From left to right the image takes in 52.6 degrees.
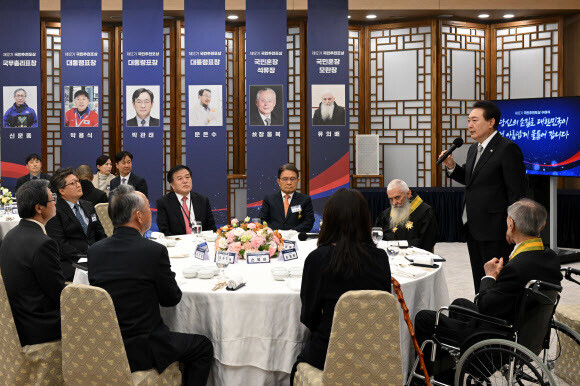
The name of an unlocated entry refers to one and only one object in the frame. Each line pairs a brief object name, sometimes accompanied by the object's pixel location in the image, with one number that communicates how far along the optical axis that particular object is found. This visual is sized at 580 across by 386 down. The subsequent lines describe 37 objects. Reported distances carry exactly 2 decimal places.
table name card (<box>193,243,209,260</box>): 3.59
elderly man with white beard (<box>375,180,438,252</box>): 4.50
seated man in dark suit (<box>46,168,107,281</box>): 4.19
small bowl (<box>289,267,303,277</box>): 3.05
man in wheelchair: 2.61
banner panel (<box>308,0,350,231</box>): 7.59
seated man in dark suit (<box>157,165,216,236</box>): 4.96
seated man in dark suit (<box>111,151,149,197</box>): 6.65
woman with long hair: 2.43
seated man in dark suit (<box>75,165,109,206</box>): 5.73
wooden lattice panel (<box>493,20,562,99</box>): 8.88
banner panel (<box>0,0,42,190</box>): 7.77
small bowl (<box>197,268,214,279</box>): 3.03
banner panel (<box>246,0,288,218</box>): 7.63
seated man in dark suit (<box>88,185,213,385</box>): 2.53
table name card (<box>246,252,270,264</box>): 3.46
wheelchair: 2.56
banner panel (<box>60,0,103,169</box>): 7.68
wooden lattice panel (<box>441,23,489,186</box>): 9.04
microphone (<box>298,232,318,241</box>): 4.30
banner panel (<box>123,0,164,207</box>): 7.62
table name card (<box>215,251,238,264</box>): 3.38
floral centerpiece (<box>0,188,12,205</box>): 6.45
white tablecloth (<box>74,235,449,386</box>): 2.77
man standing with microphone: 3.65
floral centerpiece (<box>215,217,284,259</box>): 3.54
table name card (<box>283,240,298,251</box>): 3.79
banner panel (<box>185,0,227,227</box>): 7.63
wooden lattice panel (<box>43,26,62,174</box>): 8.98
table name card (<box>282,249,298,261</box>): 3.52
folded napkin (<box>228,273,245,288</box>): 2.82
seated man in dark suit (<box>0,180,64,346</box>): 2.73
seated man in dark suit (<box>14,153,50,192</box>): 7.46
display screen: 7.02
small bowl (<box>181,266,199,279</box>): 3.06
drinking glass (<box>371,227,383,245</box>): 3.51
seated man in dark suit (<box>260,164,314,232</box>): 5.16
